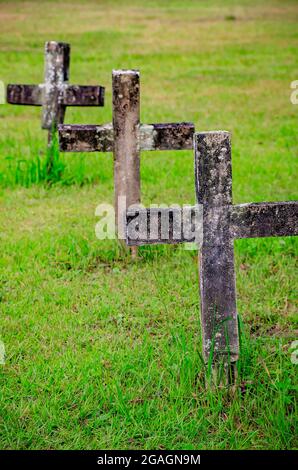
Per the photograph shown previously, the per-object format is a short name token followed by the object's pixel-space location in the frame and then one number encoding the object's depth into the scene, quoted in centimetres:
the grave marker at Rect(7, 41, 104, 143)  1551
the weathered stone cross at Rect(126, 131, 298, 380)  728
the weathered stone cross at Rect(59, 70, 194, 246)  1175
